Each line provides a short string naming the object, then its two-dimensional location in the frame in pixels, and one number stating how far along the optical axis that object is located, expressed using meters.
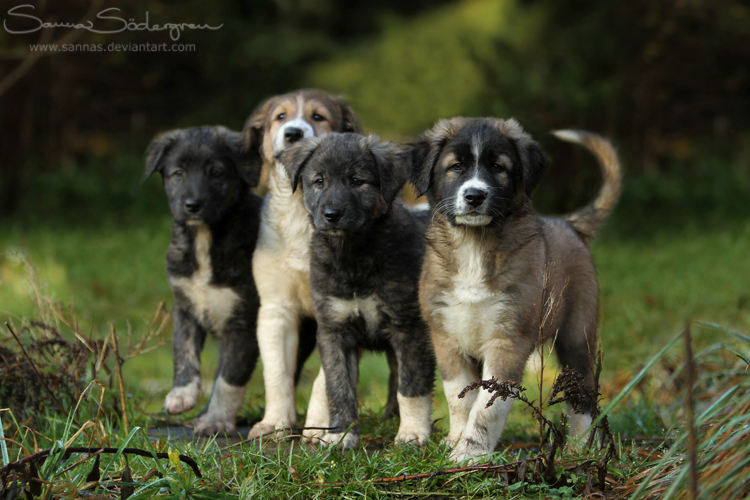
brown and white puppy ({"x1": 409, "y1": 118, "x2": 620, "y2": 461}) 7.64
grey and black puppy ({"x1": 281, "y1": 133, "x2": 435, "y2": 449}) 8.45
